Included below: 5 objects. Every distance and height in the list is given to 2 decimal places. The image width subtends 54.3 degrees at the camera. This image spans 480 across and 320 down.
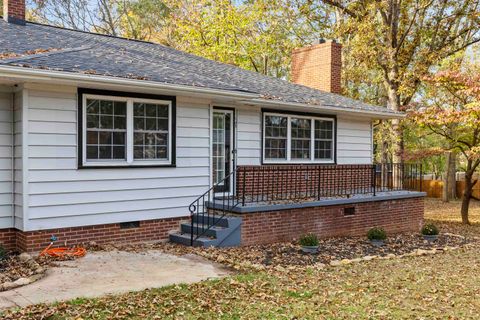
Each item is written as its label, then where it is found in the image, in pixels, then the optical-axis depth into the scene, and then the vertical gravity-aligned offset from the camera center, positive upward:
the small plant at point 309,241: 9.01 -1.67
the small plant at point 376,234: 10.44 -1.79
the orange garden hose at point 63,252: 7.61 -1.65
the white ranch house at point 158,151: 7.95 +0.05
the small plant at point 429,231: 11.45 -1.86
